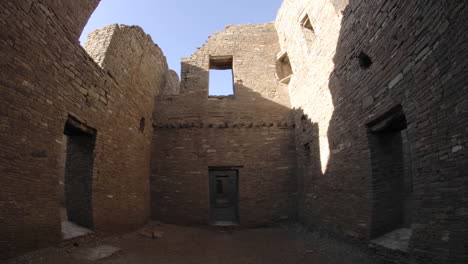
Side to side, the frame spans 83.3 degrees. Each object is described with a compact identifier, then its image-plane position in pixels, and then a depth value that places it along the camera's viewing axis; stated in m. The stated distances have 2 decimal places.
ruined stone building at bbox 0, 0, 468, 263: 3.76
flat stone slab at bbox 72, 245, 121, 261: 5.05
